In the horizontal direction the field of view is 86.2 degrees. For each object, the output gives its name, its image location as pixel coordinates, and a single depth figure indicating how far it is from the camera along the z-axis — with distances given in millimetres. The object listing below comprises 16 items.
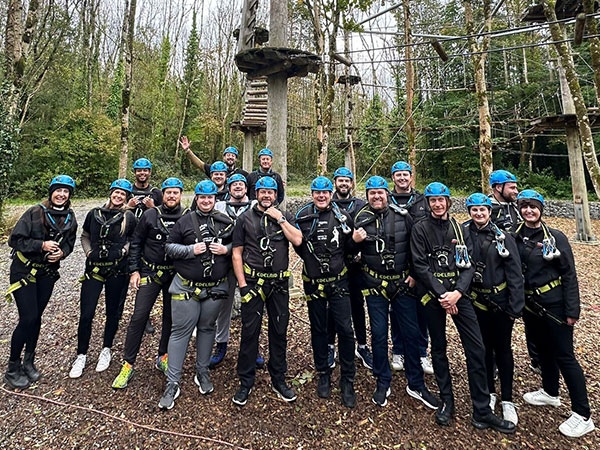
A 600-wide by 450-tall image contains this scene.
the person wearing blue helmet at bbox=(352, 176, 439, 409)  3482
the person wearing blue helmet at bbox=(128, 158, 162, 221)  4535
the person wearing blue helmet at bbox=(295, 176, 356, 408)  3514
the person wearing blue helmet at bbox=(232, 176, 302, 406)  3441
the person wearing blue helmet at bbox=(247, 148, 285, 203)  5320
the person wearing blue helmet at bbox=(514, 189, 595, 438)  3131
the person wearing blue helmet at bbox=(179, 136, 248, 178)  5496
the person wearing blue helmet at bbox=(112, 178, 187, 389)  3783
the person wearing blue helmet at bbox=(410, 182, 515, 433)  3166
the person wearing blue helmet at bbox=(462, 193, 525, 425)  3176
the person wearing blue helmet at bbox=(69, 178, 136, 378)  3898
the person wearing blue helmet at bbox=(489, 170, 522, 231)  4094
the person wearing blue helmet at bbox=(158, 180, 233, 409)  3455
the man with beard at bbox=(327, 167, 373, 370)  4047
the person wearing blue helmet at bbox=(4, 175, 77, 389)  3557
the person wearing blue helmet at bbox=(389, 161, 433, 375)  4002
